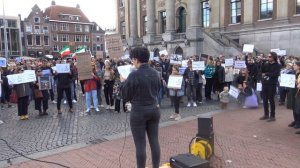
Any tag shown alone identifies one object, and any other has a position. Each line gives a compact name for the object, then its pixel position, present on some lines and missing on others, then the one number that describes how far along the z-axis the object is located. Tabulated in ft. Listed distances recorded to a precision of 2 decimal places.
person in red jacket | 35.76
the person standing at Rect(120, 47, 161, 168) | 14.38
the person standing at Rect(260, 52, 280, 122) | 28.63
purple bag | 37.50
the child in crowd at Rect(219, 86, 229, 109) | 37.52
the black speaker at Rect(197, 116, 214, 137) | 17.83
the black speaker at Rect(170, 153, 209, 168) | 14.37
